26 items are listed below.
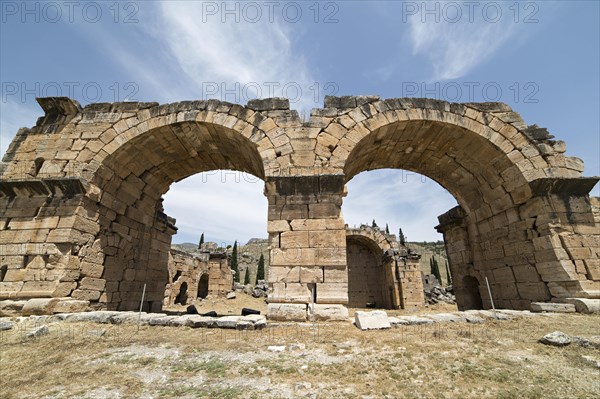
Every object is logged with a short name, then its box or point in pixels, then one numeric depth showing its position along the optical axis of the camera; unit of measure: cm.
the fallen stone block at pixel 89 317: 535
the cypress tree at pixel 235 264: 2924
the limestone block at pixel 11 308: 562
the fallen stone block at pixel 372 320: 472
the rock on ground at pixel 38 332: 449
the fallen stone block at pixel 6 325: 491
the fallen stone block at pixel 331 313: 521
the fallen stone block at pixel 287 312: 524
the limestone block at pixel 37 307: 558
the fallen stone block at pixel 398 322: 489
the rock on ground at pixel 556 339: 366
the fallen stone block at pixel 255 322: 482
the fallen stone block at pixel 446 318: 508
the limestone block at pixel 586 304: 550
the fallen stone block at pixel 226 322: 488
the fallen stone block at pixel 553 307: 578
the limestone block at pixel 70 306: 579
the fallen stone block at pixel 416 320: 488
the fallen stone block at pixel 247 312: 661
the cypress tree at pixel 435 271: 3234
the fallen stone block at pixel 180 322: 506
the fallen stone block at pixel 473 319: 505
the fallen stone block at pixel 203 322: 494
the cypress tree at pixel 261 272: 3203
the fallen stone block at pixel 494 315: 527
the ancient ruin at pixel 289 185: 605
